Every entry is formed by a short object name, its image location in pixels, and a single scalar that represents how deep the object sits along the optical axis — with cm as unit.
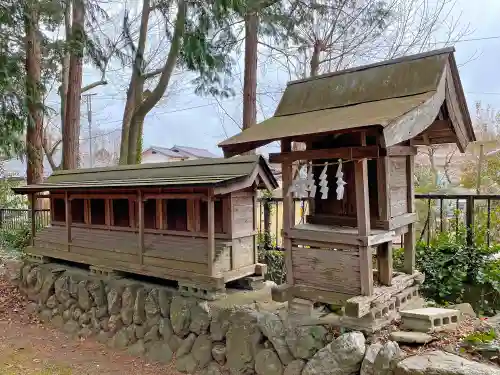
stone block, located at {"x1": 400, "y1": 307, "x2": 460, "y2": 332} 418
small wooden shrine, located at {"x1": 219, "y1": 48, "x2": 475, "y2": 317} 418
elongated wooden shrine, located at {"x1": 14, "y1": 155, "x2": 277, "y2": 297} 588
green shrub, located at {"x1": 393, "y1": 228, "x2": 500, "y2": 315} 584
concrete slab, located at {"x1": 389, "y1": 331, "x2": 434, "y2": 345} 400
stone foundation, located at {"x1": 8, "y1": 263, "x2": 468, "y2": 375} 435
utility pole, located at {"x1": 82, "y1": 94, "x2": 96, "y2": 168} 2436
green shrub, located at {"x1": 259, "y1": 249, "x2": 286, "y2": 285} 790
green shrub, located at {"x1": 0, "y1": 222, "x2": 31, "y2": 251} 1174
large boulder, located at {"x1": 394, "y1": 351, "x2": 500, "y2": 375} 335
